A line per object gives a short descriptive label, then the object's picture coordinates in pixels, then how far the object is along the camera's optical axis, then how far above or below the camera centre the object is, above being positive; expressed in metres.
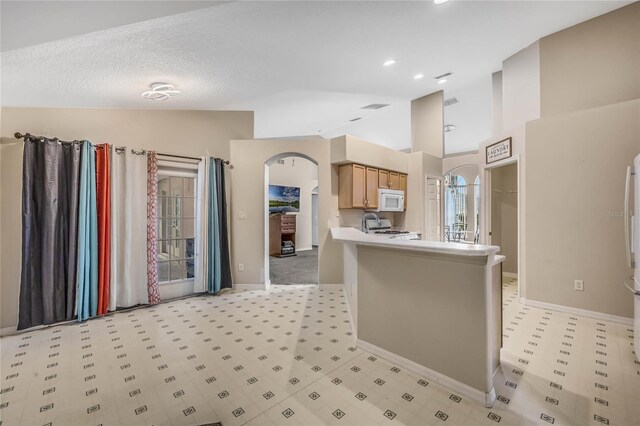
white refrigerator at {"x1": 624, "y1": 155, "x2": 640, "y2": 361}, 2.21 -0.32
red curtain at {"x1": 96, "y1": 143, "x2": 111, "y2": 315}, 3.32 -0.10
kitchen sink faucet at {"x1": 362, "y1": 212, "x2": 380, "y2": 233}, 5.21 -0.11
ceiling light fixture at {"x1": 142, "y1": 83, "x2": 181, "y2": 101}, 3.14 +1.43
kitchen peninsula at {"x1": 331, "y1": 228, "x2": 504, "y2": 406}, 1.78 -0.71
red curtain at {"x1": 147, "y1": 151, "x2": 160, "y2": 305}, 3.75 -0.20
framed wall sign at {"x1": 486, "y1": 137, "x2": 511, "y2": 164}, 4.06 +0.92
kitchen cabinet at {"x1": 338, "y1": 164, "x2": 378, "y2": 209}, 4.65 +0.43
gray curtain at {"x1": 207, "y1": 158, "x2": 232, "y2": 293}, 4.23 -0.24
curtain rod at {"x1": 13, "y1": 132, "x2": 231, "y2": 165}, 2.86 +0.83
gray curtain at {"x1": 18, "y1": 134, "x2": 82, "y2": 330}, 2.91 -0.16
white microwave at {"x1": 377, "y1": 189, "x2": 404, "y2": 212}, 5.09 +0.22
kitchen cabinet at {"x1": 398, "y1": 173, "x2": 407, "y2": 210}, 5.70 +0.57
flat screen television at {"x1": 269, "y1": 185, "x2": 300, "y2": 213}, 8.40 +0.44
